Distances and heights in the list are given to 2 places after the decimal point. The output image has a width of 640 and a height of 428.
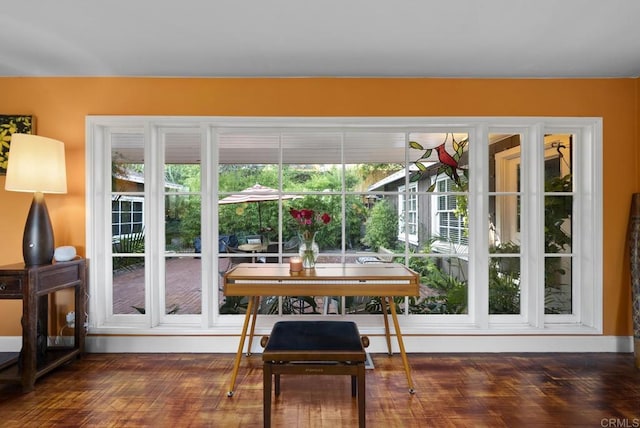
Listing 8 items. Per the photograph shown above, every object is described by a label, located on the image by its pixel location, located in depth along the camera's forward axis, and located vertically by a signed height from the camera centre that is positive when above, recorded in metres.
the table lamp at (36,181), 2.75 +0.25
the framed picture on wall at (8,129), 3.15 +0.72
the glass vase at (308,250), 2.80 -0.28
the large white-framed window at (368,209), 3.32 +0.04
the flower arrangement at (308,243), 2.78 -0.23
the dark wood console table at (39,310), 2.57 -0.73
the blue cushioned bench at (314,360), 1.96 -0.77
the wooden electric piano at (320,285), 2.50 -0.48
